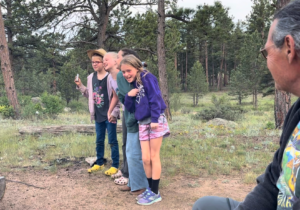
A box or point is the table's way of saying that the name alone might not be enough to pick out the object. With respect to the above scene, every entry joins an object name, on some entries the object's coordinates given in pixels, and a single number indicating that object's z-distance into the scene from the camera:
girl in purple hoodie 3.20
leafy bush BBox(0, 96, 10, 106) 13.56
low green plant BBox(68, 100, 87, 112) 20.55
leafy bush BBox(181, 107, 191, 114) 19.94
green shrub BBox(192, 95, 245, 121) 13.90
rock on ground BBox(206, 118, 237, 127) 10.67
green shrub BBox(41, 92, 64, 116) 12.61
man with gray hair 0.97
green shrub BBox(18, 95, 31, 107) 14.98
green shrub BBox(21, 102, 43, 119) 12.19
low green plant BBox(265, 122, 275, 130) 8.84
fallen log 7.32
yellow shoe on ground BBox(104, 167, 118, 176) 4.31
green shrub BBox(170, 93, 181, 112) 20.88
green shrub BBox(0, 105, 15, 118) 12.07
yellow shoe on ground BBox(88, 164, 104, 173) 4.47
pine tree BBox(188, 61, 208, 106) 28.20
